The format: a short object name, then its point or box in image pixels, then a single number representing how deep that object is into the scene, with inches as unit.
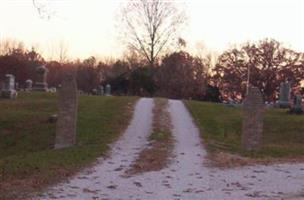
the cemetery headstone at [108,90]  2375.2
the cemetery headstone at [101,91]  2355.1
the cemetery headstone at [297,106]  1476.4
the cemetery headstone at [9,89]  1638.7
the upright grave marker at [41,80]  1988.2
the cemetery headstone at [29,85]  2192.2
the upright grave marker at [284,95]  1743.4
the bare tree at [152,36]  2947.8
